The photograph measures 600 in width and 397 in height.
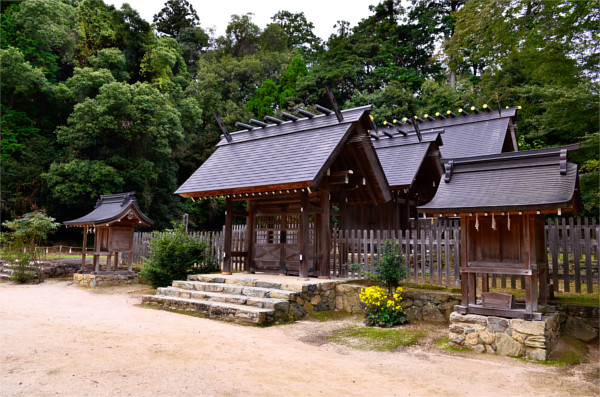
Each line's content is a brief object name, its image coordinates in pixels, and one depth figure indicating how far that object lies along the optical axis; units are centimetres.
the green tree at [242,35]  4416
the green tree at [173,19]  4319
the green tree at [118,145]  2509
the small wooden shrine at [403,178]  1438
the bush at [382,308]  861
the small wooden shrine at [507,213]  662
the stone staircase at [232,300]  874
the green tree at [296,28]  4553
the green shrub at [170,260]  1242
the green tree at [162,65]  3114
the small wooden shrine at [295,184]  1091
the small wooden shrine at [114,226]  1543
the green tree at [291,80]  3400
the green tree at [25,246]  1568
